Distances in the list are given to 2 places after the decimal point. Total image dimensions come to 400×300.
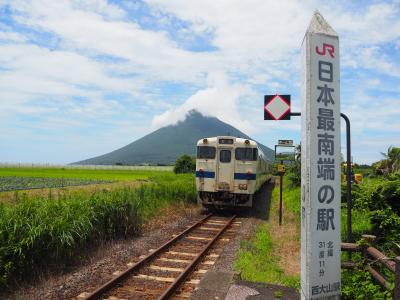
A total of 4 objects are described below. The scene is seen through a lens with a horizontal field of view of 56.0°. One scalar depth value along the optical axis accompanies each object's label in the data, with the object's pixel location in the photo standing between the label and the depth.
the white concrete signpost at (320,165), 3.59
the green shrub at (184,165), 42.00
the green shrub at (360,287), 4.29
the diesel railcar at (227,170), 13.85
